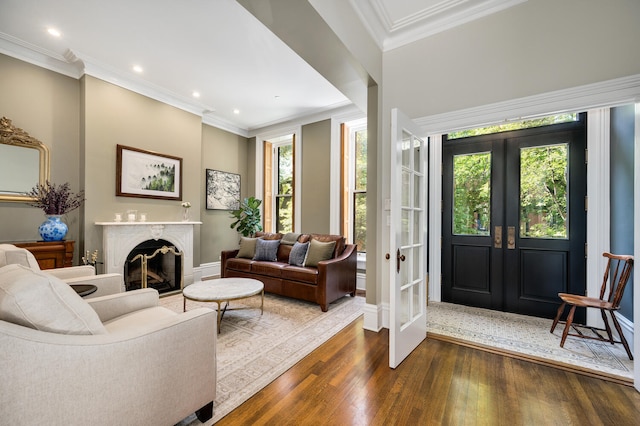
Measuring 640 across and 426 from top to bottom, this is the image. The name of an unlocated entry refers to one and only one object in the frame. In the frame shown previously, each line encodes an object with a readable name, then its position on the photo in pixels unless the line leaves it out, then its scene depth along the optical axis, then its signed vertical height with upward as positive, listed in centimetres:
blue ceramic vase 319 -21
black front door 306 -6
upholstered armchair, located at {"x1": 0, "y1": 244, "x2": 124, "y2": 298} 193 -59
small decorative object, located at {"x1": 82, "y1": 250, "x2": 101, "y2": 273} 351 -63
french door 217 -24
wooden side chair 227 -79
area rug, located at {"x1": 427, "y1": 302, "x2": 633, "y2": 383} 220 -125
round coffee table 275 -87
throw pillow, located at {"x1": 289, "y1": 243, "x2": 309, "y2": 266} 413 -65
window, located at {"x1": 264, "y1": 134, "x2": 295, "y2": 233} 586 +65
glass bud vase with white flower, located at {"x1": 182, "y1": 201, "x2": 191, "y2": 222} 471 +0
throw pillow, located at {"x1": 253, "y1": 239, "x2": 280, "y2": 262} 443 -63
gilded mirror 316 +61
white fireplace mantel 372 -40
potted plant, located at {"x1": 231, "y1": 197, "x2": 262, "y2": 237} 550 -9
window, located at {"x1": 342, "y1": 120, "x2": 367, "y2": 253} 492 +58
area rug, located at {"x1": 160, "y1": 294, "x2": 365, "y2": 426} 192 -127
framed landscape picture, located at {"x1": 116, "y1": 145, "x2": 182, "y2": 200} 398 +61
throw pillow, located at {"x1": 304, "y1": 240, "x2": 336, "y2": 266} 391 -59
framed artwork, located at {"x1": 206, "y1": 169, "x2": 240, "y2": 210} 545 +48
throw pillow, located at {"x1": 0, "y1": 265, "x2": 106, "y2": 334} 109 -40
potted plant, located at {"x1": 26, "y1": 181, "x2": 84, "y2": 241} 321 +7
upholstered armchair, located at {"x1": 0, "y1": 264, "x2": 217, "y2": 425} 99 -66
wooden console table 305 -48
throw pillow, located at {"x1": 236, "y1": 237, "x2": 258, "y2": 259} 463 -63
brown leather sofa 353 -89
